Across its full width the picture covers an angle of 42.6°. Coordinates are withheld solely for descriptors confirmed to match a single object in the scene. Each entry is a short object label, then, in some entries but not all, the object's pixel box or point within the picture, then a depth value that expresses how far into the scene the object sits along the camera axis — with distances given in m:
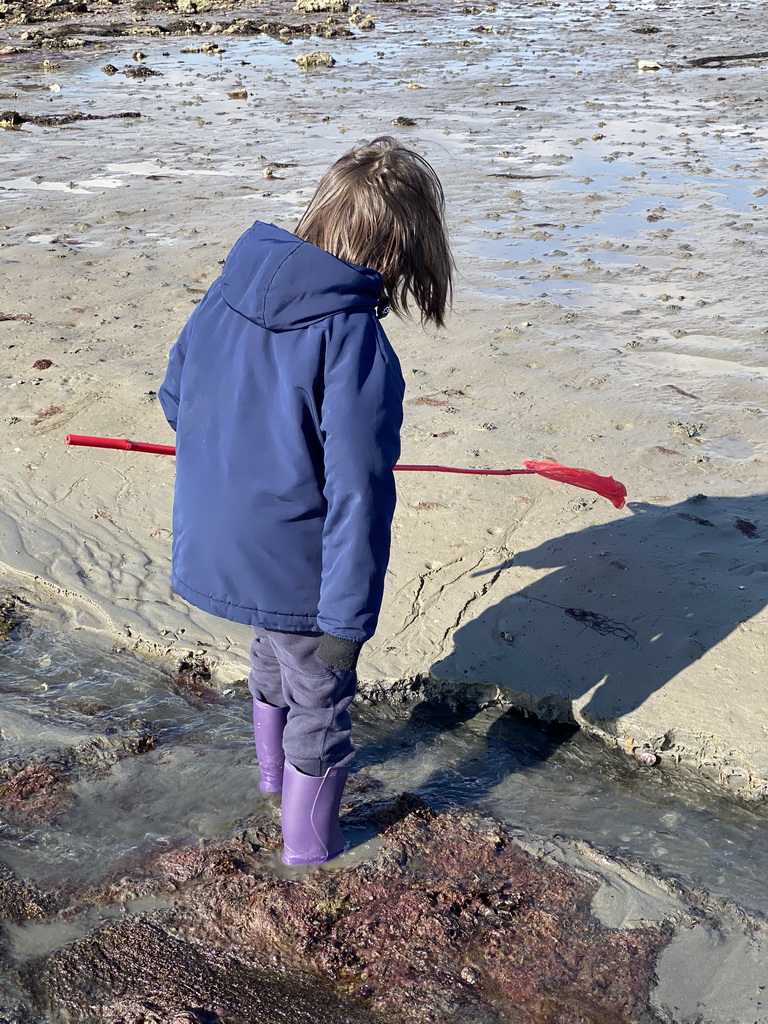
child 1.84
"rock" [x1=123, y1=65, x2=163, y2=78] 14.55
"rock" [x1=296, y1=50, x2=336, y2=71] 14.90
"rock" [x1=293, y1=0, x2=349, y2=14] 21.00
